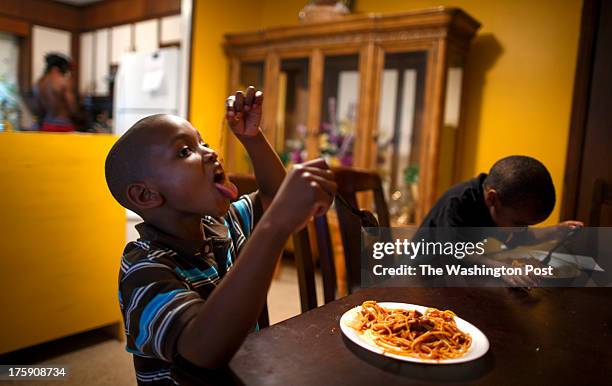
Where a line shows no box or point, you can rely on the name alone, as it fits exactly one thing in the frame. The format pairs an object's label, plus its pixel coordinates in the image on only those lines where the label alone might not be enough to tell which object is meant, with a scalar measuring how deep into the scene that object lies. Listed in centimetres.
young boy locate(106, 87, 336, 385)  58
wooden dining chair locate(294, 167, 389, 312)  122
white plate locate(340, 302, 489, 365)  63
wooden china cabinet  262
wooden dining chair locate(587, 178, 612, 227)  233
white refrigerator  336
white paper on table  125
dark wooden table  60
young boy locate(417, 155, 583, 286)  135
